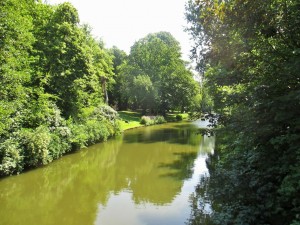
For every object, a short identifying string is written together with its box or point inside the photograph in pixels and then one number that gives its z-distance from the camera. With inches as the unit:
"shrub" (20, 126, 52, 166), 631.2
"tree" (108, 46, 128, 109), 2178.9
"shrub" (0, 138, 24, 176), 569.3
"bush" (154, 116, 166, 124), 1839.3
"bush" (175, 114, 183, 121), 2142.5
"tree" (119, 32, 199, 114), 1942.7
